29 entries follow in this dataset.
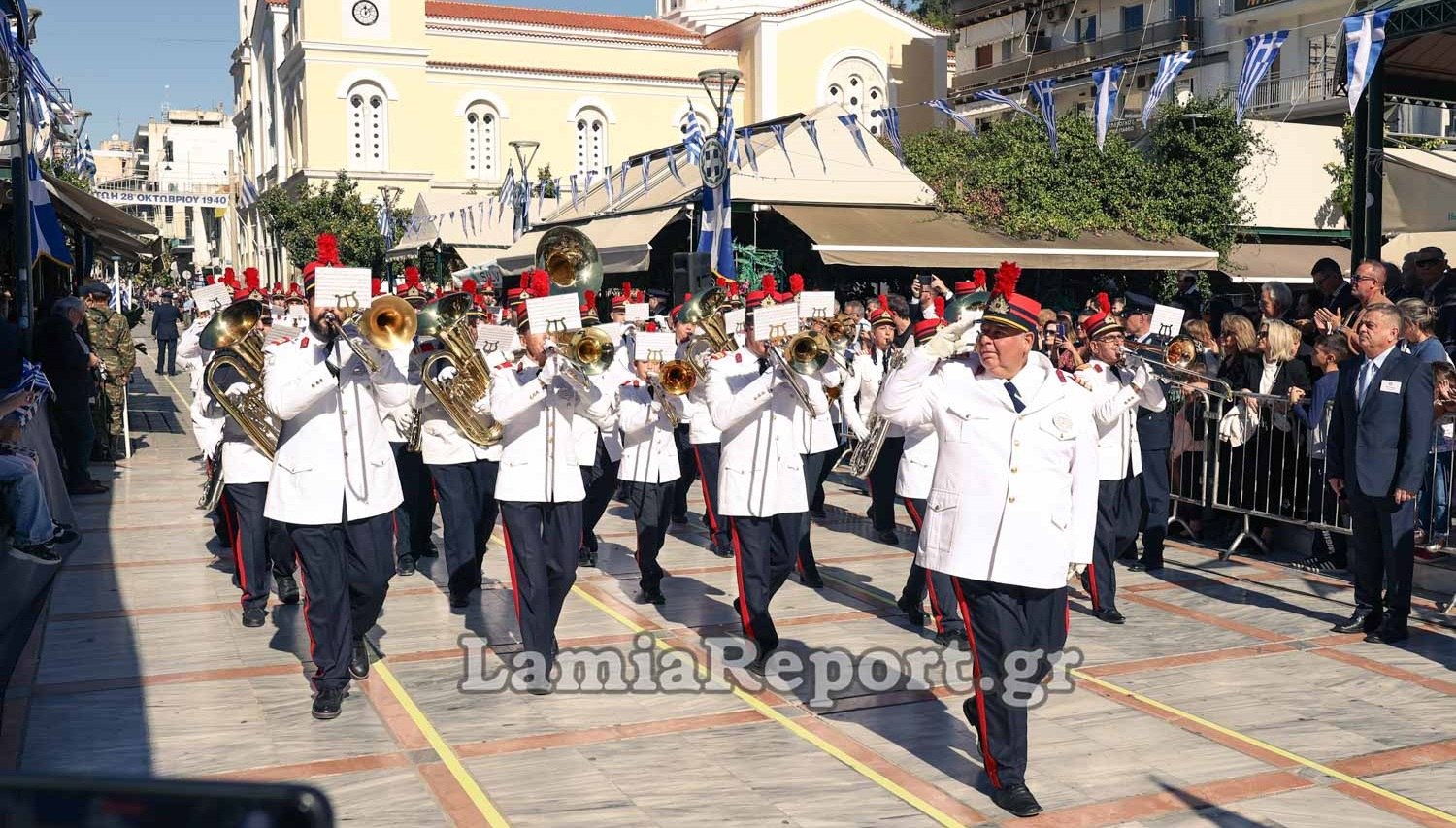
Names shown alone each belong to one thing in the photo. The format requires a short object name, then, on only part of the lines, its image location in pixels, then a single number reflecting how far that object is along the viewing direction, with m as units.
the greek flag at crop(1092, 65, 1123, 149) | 16.06
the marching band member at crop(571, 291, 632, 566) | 9.50
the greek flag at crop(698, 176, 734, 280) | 16.70
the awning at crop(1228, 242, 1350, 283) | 25.73
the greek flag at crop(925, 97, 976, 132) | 18.70
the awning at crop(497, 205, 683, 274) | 20.70
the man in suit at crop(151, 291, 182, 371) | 30.80
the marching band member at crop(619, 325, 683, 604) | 8.95
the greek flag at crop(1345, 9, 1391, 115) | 11.52
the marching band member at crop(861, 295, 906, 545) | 10.94
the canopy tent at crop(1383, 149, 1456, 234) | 15.17
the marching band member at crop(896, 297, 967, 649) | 7.67
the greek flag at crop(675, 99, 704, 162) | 19.78
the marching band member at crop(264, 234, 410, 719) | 6.43
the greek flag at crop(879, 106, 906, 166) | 19.97
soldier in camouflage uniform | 16.02
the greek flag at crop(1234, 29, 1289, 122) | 13.30
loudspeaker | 14.42
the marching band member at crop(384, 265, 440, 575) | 9.70
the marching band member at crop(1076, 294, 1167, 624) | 8.12
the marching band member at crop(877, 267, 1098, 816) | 5.21
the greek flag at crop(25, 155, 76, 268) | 12.88
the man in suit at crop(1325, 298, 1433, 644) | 7.54
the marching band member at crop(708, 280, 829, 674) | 7.24
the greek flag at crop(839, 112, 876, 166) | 20.25
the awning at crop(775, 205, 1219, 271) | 19.31
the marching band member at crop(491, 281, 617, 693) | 6.93
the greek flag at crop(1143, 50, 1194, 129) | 14.71
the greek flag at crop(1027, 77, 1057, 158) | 17.91
